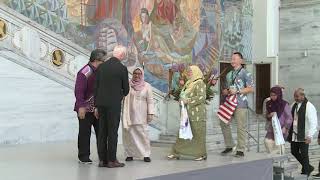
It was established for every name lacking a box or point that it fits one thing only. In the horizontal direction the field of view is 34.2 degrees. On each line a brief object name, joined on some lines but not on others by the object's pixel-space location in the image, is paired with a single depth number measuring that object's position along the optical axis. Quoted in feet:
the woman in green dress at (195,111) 28.27
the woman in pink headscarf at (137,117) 27.35
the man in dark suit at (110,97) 24.45
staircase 40.81
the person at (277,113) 32.50
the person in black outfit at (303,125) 34.78
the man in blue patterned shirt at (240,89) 29.04
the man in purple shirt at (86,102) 26.32
